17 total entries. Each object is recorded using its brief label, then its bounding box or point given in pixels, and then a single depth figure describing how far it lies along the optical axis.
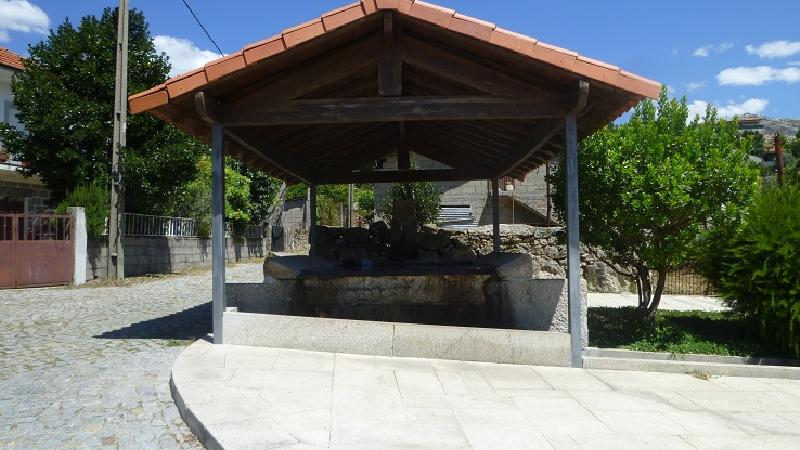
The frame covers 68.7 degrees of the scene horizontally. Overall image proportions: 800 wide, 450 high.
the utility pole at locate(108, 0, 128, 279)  14.38
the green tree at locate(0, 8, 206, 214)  14.27
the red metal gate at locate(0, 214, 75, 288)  12.73
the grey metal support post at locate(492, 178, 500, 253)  11.12
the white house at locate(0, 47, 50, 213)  17.42
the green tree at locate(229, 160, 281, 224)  24.14
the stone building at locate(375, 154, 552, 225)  26.47
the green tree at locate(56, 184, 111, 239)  14.00
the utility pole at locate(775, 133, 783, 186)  18.56
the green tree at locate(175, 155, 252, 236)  19.83
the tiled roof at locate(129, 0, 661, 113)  5.51
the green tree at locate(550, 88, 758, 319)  6.59
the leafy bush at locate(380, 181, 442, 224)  21.14
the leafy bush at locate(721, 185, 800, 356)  6.16
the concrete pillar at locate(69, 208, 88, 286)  13.62
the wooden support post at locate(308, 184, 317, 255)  11.40
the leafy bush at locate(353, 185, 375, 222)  31.16
